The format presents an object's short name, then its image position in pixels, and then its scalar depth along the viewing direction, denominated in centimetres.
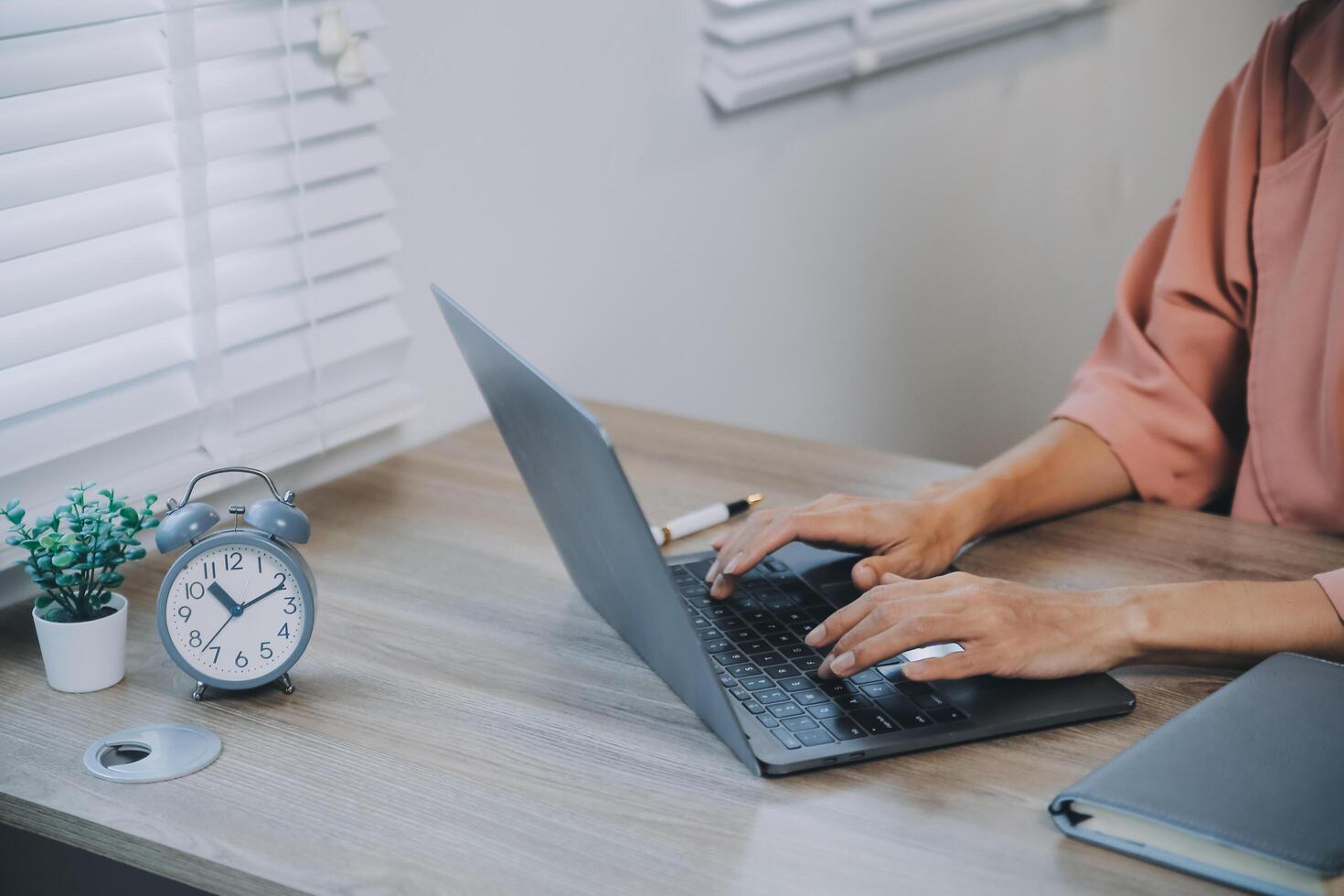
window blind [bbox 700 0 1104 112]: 171
